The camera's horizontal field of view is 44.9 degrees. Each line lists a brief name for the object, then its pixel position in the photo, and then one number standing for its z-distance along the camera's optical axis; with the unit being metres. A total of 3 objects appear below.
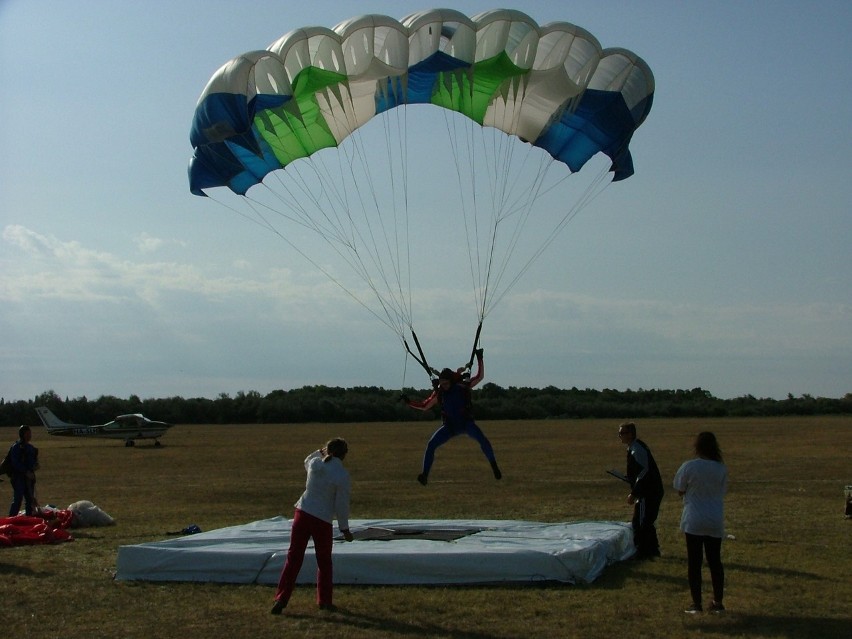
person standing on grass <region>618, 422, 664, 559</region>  9.74
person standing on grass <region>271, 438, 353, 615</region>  7.58
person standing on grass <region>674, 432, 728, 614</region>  7.20
